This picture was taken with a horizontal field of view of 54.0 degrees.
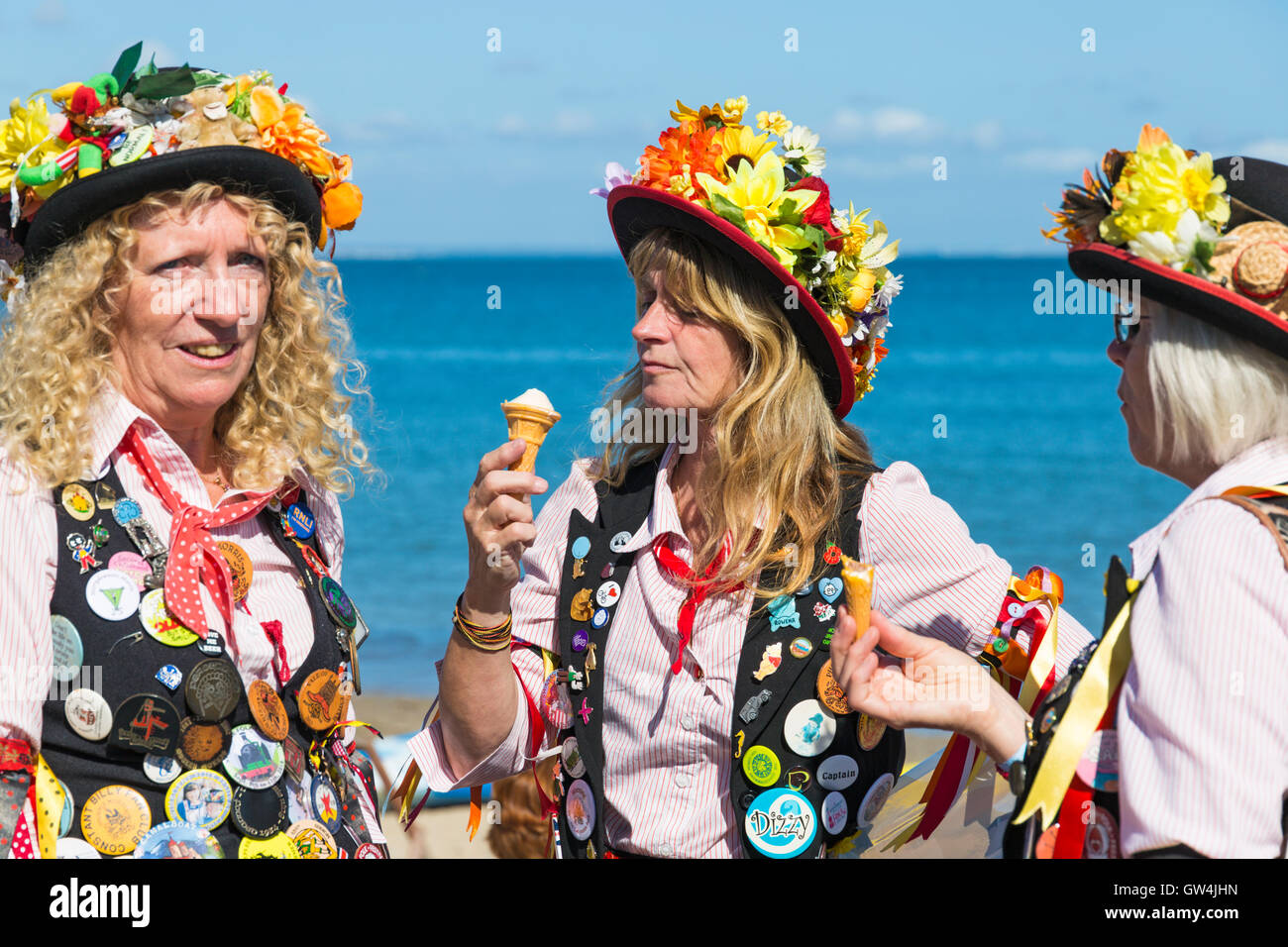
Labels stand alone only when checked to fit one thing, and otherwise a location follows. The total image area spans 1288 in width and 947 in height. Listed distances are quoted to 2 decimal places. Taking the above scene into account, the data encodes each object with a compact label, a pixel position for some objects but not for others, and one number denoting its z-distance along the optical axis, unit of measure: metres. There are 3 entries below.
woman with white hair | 2.11
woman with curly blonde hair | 2.77
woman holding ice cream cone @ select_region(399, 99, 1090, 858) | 3.28
